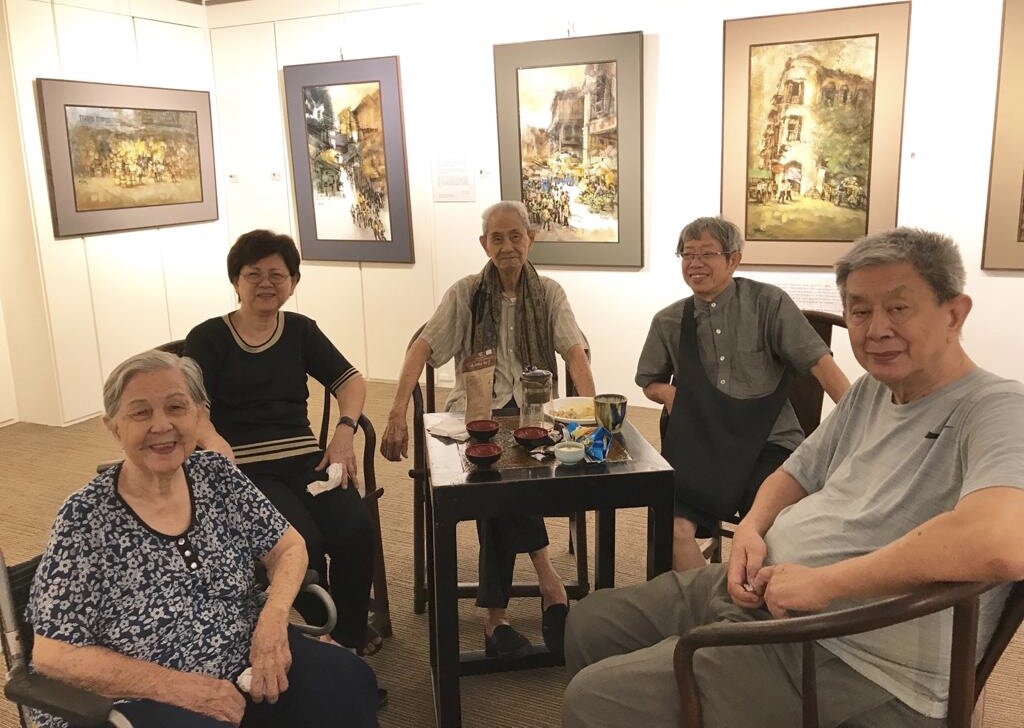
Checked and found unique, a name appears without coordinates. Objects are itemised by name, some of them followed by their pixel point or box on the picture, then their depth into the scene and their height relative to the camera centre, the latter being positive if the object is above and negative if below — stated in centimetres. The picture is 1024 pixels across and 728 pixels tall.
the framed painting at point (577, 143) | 449 +33
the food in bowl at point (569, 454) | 188 -58
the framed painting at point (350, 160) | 525 +31
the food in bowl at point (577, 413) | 220 -57
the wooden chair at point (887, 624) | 116 -66
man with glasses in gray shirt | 231 -53
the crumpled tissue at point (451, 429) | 212 -59
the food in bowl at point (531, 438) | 199 -57
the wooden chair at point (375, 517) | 253 -98
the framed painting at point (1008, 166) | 361 +9
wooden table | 181 -65
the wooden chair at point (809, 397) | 258 -64
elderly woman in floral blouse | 144 -71
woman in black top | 235 -56
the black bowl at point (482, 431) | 200 -55
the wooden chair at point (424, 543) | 261 -113
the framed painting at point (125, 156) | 482 +37
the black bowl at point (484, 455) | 187 -57
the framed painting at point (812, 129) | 390 +32
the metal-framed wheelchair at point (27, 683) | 131 -77
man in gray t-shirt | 121 -54
